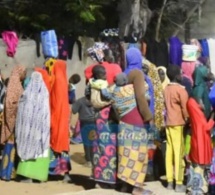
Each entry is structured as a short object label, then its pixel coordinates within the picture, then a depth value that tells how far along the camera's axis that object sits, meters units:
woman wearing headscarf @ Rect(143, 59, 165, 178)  8.73
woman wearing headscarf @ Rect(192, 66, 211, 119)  8.59
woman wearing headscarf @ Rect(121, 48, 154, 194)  7.55
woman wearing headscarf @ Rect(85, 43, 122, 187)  7.90
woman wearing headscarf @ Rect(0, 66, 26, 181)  8.62
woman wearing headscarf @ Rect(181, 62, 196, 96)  11.38
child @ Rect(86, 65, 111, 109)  7.97
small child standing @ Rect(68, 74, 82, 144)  12.01
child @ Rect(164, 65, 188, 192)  8.17
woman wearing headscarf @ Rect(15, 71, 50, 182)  8.46
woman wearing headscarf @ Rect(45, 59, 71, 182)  8.56
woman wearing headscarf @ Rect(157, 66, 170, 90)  9.41
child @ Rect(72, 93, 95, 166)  9.74
